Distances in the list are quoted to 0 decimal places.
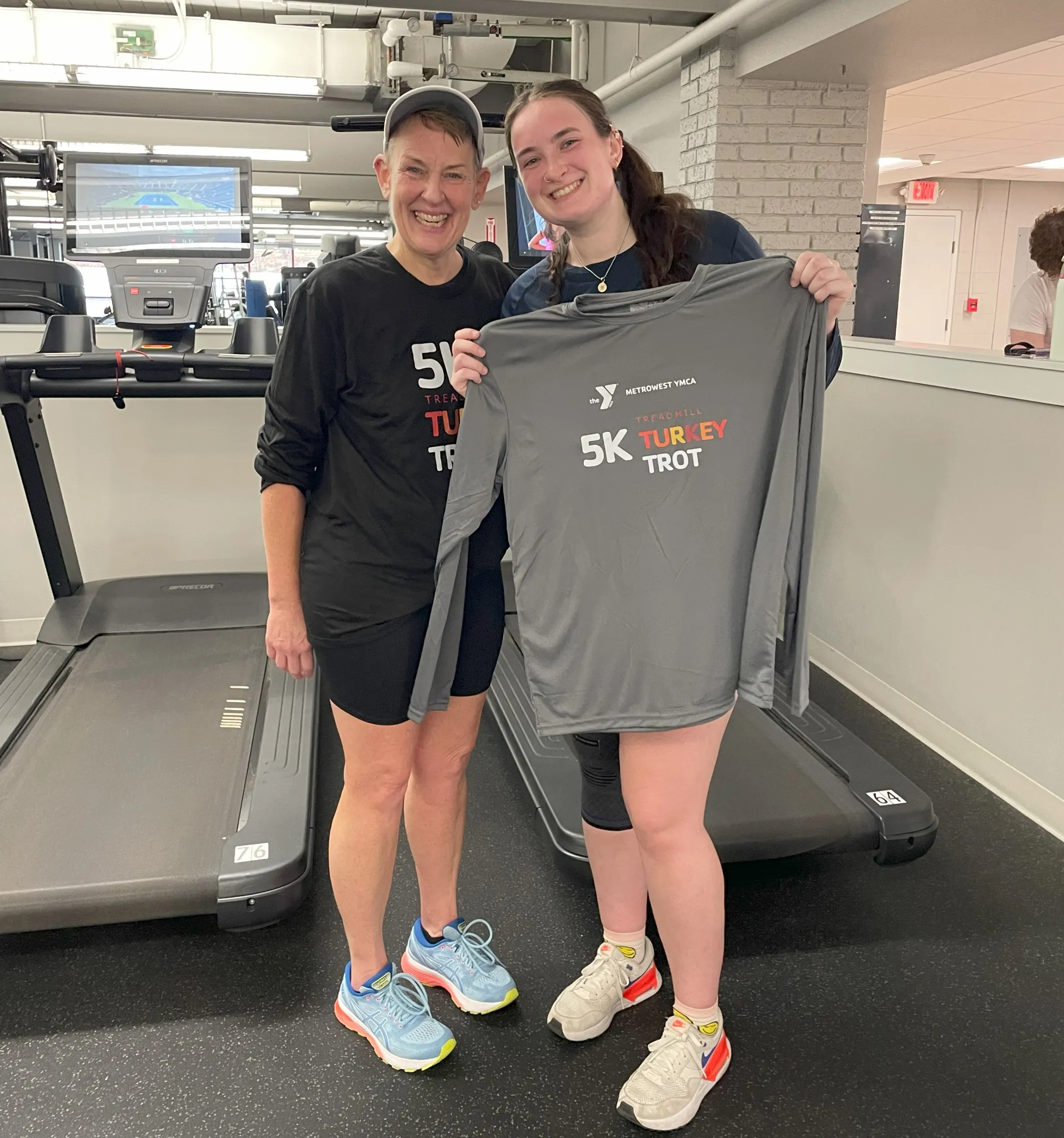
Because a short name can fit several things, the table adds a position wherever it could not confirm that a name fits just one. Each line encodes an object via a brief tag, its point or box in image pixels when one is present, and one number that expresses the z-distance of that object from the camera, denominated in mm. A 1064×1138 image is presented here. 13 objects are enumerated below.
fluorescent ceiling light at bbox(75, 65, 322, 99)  6230
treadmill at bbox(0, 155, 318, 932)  2014
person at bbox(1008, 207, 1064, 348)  3641
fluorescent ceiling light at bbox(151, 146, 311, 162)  9102
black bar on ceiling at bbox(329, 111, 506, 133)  3299
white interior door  11359
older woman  1461
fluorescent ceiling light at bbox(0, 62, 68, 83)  6668
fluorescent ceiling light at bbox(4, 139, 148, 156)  9070
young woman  1453
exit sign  11234
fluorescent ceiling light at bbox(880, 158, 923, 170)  10289
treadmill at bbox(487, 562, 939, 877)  2195
